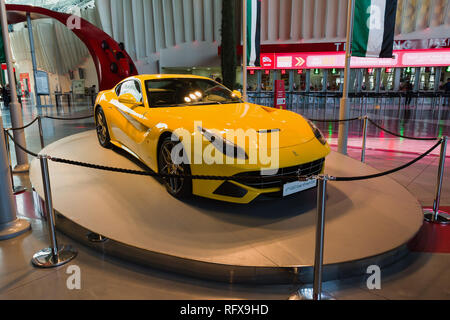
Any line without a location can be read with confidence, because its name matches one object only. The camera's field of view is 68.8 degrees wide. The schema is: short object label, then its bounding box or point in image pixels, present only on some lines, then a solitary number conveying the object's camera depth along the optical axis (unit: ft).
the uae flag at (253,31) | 24.21
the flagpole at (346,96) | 18.32
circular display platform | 8.23
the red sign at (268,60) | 61.00
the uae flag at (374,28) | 18.19
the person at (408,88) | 60.46
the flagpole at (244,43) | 24.10
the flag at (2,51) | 15.80
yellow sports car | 9.86
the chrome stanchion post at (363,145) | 18.36
